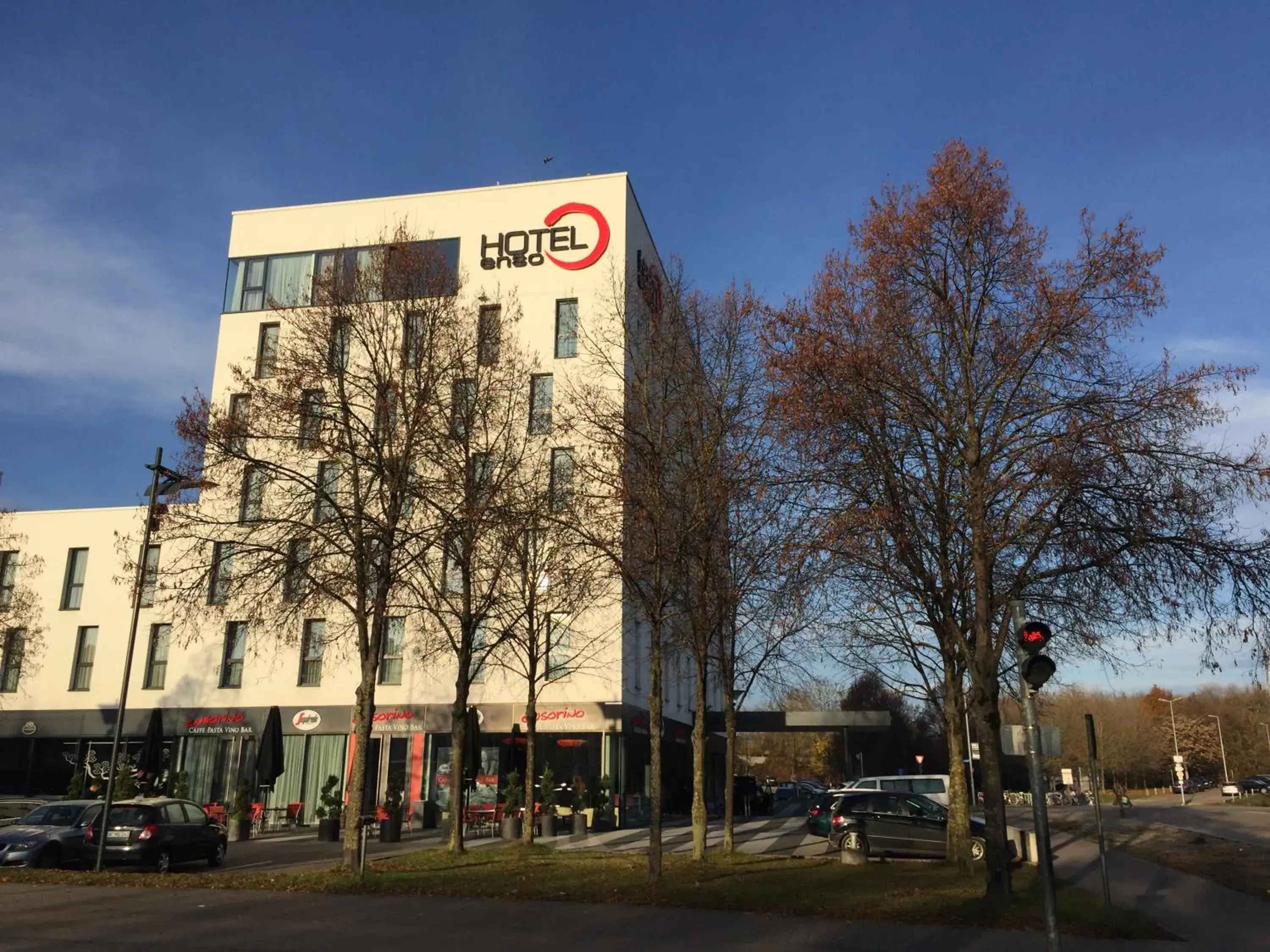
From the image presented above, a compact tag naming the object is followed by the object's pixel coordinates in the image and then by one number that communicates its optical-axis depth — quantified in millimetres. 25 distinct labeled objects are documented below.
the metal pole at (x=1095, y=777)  14117
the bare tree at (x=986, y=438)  13844
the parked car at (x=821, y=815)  27484
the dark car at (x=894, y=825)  22609
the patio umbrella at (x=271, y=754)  27672
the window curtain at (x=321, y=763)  34438
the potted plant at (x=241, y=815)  28391
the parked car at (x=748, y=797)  40600
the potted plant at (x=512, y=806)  26453
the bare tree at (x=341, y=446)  18016
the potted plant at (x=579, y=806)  28969
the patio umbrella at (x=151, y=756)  28375
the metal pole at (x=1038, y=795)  10023
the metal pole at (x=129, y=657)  18766
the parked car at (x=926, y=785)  31766
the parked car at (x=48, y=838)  19484
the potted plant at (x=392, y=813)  26188
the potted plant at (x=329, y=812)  26797
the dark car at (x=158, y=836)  19938
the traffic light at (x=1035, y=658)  10109
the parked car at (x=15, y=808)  24250
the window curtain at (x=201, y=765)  35531
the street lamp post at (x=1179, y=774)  44594
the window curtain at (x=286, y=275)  39125
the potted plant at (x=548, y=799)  27906
